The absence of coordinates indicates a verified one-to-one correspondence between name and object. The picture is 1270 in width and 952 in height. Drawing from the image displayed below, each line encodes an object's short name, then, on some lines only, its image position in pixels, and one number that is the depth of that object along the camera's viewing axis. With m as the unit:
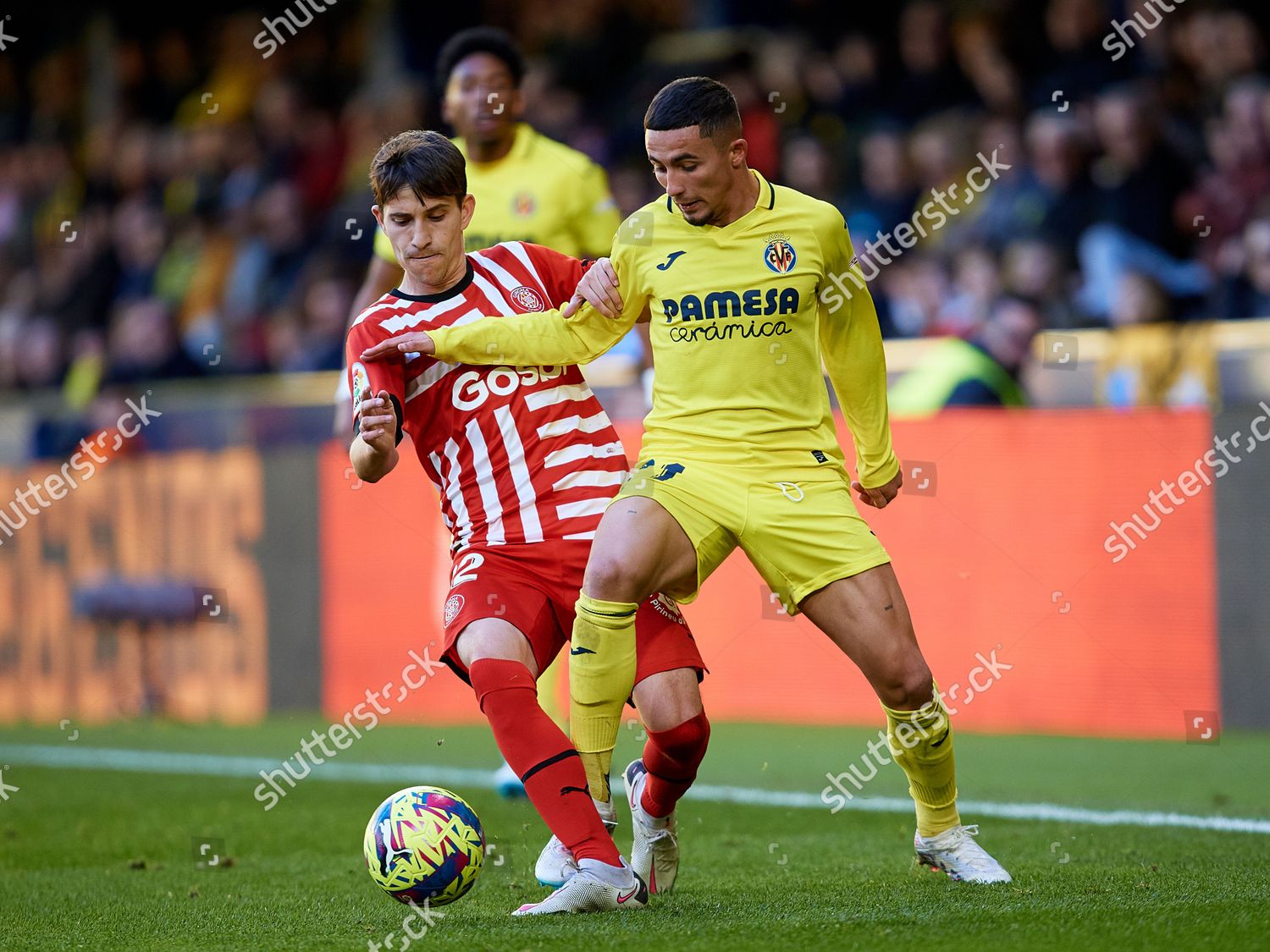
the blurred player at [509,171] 13.04
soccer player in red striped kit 8.95
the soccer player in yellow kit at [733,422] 8.95
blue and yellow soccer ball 8.50
